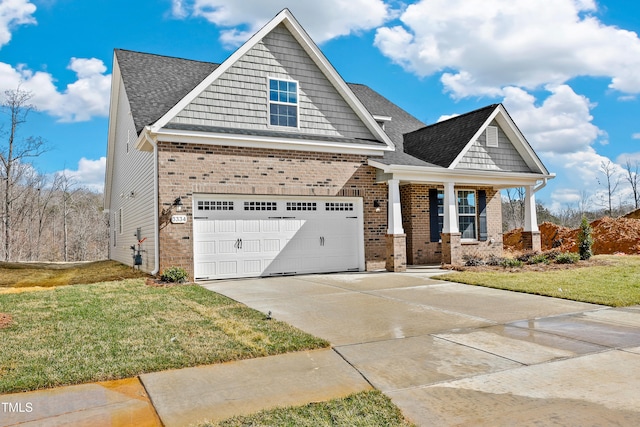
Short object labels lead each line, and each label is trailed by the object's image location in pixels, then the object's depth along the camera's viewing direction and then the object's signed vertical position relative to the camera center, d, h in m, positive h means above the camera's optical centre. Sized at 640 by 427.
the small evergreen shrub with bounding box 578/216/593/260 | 15.36 -0.52
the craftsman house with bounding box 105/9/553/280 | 12.21 +1.84
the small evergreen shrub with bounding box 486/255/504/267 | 14.44 -1.08
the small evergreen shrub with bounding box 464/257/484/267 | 14.49 -1.11
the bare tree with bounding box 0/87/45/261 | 28.20 +4.90
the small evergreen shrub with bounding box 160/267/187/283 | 11.37 -1.06
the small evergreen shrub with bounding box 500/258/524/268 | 13.84 -1.10
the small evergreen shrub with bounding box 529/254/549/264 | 14.48 -1.05
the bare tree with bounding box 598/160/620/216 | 38.78 +2.57
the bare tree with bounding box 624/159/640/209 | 36.94 +3.07
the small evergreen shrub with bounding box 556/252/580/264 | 14.35 -1.04
